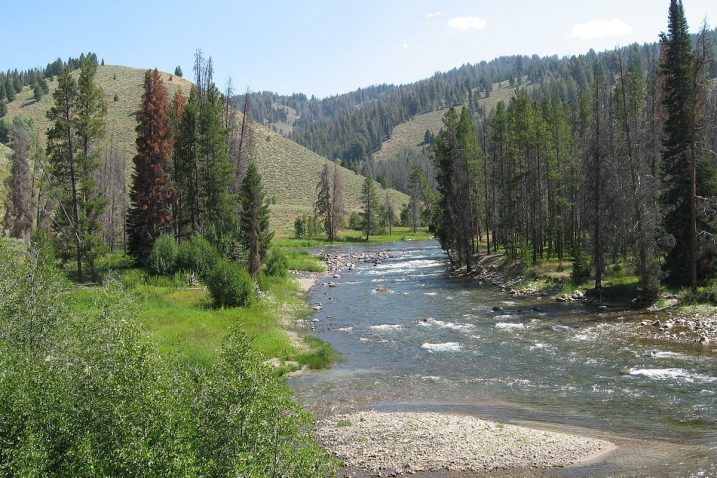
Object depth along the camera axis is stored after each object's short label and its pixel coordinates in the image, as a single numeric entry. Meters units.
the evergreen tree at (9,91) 154.12
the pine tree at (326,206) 106.75
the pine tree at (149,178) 44.53
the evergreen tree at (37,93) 152.25
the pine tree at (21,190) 63.06
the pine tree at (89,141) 38.12
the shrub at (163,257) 40.25
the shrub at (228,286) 32.69
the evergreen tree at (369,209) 111.50
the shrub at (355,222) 121.94
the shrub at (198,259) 40.97
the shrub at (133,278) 36.59
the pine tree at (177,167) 46.38
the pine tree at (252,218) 42.28
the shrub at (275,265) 48.41
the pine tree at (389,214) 124.87
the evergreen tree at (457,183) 54.16
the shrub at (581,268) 40.06
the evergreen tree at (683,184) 32.19
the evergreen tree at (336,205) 106.62
